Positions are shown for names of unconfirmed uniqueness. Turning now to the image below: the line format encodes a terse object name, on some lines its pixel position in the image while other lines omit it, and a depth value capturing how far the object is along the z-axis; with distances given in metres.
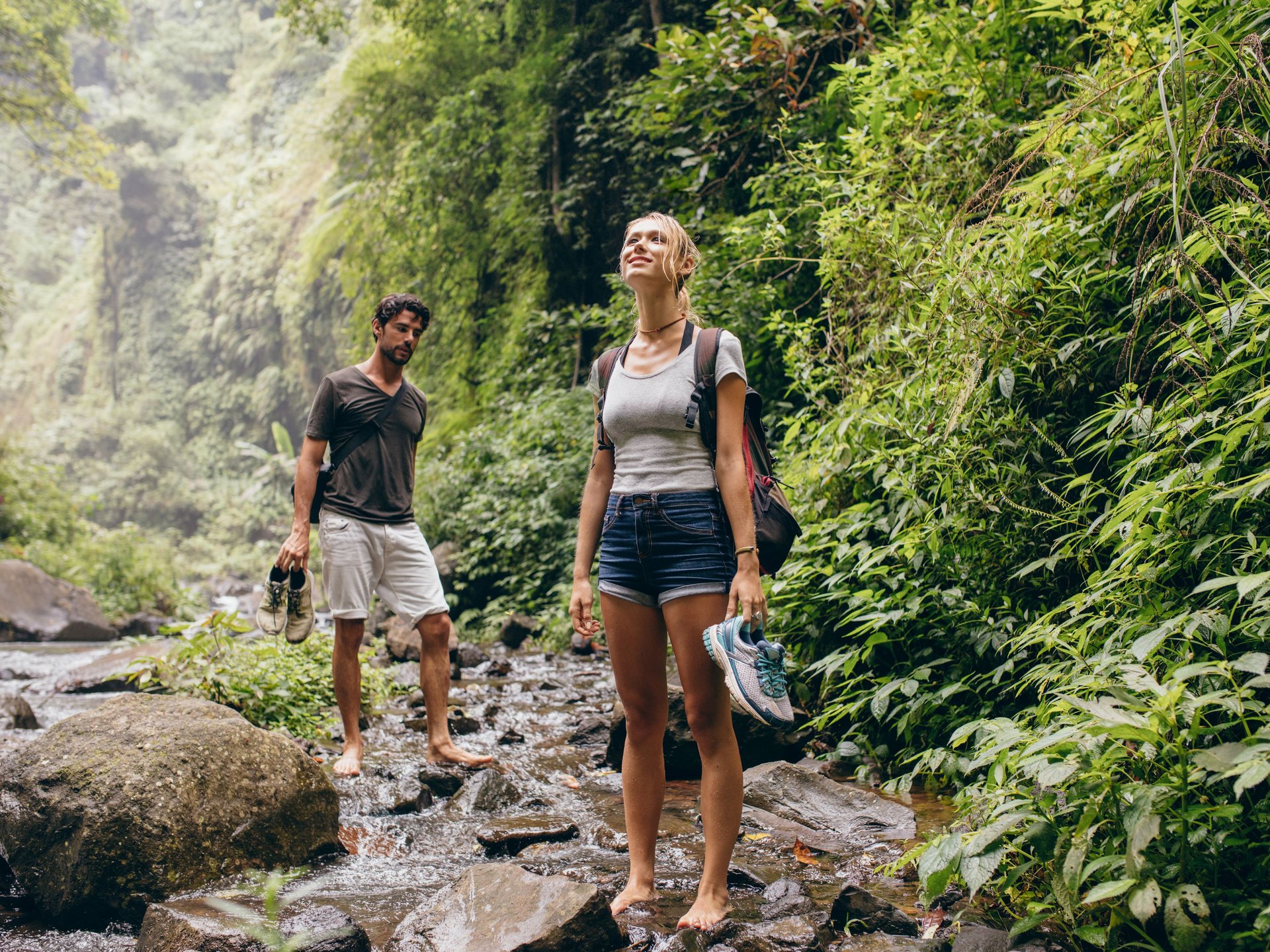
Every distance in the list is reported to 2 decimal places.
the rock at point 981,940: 2.18
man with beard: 4.40
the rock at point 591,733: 5.11
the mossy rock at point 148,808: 2.87
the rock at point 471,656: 7.77
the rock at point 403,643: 7.87
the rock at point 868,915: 2.49
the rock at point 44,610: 12.10
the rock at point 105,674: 7.25
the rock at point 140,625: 13.16
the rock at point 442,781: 4.13
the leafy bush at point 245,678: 4.86
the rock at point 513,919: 2.37
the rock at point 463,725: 5.32
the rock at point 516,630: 8.54
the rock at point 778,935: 2.38
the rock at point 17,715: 5.52
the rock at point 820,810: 3.35
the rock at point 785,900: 2.61
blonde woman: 2.62
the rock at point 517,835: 3.40
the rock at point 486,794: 3.94
